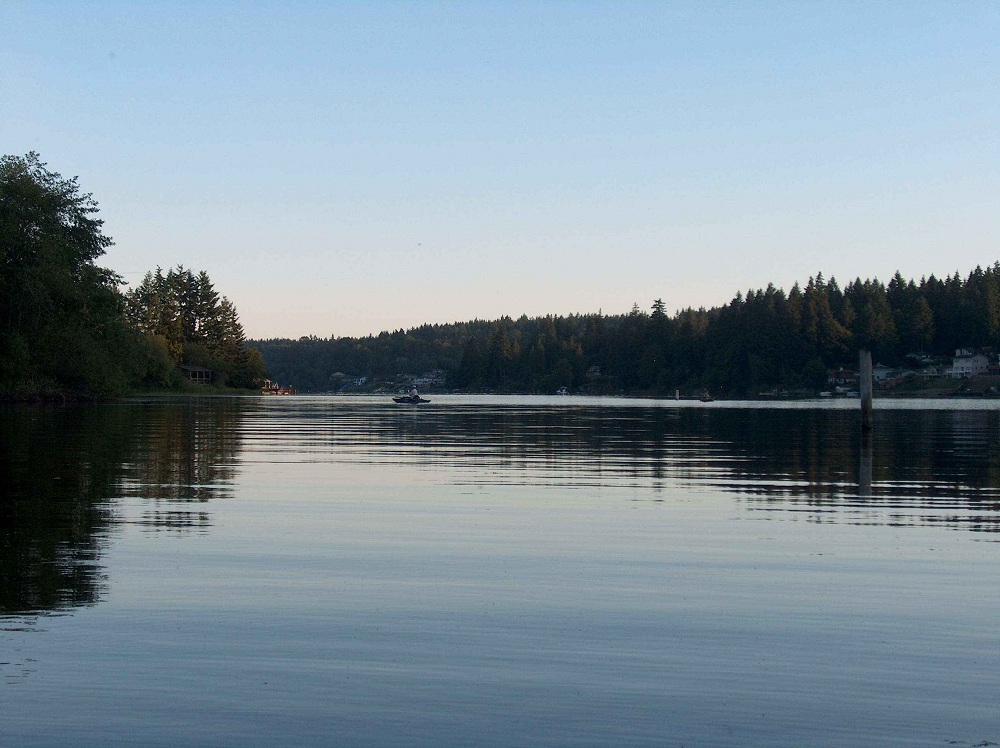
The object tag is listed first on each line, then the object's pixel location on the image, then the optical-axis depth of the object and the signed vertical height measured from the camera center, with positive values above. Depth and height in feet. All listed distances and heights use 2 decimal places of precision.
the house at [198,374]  604.90 +9.43
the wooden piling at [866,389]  165.07 +0.48
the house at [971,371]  643.58 +12.94
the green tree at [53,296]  281.33 +25.64
